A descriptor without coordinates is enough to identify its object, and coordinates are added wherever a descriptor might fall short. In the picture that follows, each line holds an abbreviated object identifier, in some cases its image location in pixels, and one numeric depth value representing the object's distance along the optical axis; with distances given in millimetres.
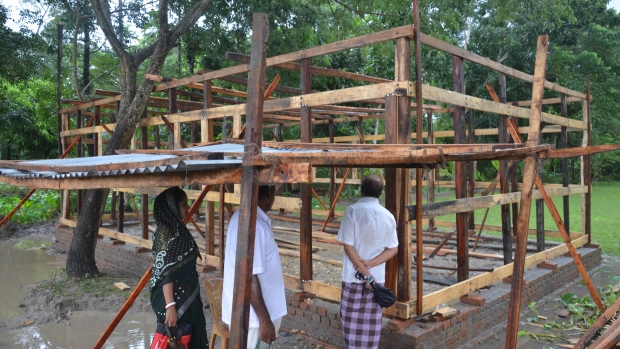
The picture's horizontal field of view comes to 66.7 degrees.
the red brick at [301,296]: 5203
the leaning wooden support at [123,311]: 4234
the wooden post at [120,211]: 8938
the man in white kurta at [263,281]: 3004
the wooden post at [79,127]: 10109
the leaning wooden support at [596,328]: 4343
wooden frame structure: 2400
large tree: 7668
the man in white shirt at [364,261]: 3748
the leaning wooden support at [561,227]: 4566
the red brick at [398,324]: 4223
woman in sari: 3422
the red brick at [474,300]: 5141
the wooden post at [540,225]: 7055
